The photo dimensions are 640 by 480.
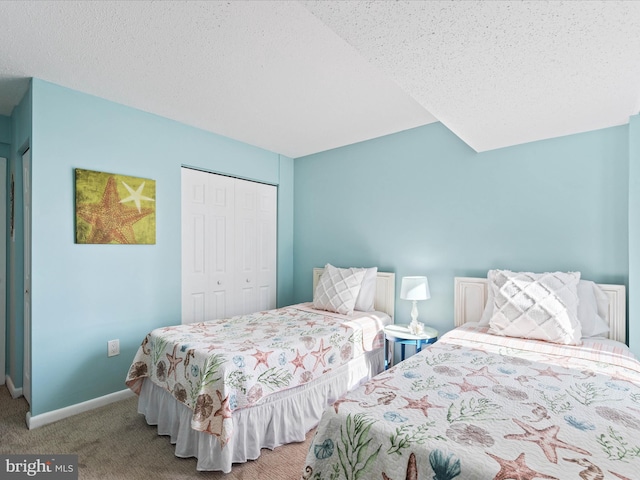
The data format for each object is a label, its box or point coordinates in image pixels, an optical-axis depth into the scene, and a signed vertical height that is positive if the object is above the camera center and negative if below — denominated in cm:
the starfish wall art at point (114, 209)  252 +27
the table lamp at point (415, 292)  282 -44
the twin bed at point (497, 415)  98 -64
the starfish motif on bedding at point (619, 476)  89 -64
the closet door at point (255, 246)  370 -5
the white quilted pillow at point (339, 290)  314 -47
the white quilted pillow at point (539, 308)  207 -44
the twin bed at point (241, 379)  182 -87
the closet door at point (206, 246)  321 -5
